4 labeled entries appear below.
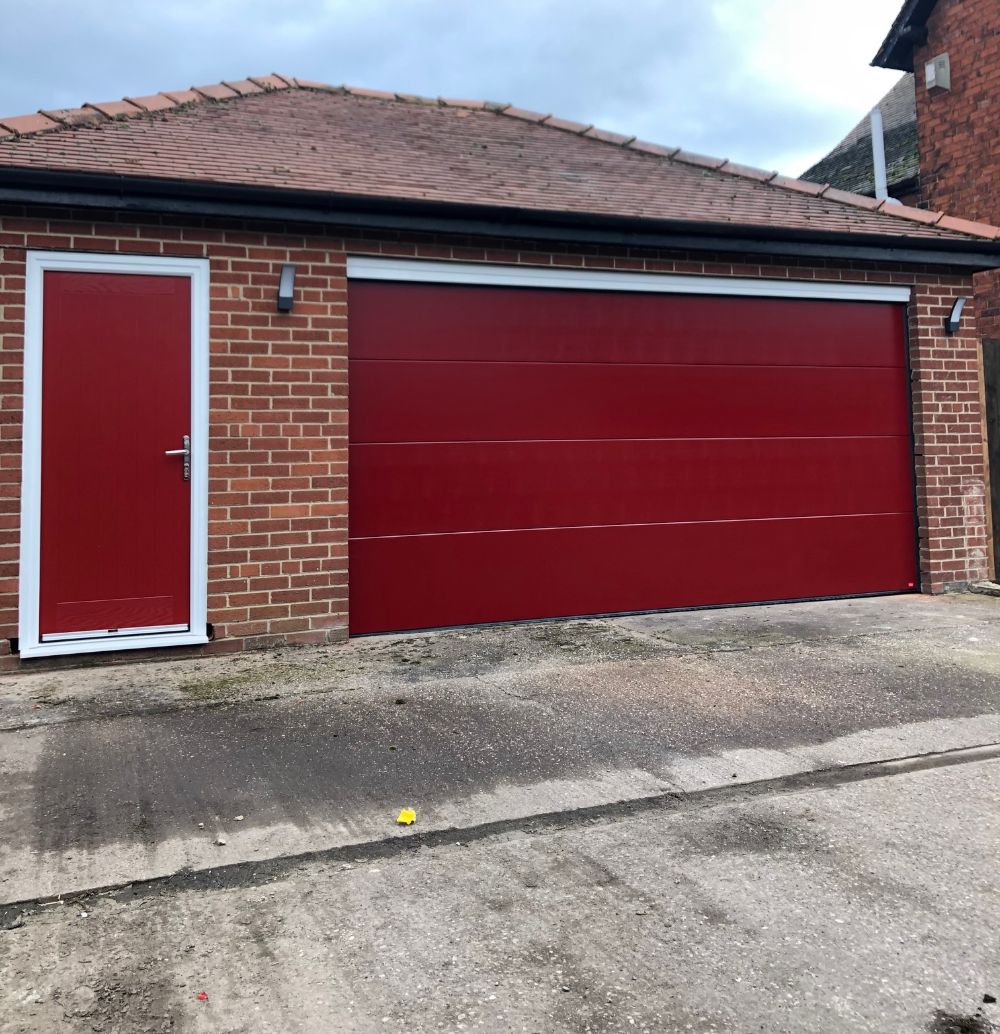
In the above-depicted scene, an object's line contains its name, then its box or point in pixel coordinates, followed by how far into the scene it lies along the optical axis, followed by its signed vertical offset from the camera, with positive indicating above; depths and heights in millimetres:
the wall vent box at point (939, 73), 10273 +6037
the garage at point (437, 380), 4988 +1231
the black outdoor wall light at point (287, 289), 5309 +1729
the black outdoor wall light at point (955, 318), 7023 +1970
